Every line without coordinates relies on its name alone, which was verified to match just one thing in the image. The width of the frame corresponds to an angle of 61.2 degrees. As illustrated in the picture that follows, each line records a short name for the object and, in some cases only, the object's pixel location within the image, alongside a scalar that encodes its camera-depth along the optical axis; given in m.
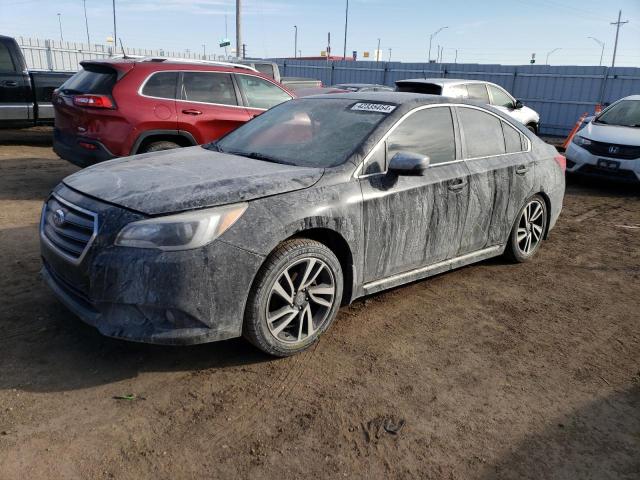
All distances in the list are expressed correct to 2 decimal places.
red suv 6.62
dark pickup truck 10.67
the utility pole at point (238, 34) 23.00
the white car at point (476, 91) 10.88
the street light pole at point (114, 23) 53.34
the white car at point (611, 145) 8.94
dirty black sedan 2.93
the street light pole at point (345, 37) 56.75
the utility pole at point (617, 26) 64.12
